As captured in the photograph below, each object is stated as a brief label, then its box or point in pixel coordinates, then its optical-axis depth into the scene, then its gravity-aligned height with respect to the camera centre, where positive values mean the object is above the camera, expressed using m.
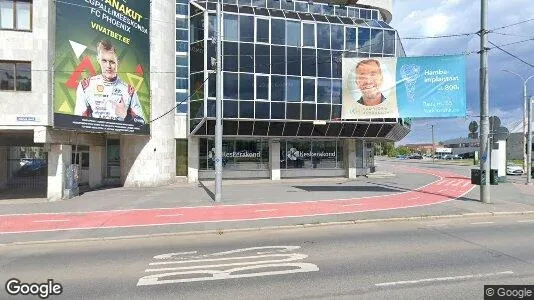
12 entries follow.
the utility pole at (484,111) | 17.38 +1.61
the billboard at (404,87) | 17.06 +2.63
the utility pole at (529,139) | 28.00 +0.69
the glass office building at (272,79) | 25.73 +4.41
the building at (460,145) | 117.41 +1.04
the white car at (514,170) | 39.97 -2.13
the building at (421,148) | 143.73 +0.06
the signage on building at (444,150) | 118.44 -0.53
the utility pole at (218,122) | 17.23 +1.06
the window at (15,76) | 17.77 +3.08
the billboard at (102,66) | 18.53 +4.08
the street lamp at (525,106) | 28.27 +3.25
